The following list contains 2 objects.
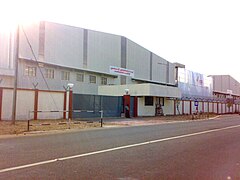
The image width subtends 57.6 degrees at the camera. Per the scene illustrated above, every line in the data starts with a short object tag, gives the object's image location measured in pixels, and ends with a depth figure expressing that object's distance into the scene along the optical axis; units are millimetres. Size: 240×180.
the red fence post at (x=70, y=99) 21211
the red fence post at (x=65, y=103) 20943
